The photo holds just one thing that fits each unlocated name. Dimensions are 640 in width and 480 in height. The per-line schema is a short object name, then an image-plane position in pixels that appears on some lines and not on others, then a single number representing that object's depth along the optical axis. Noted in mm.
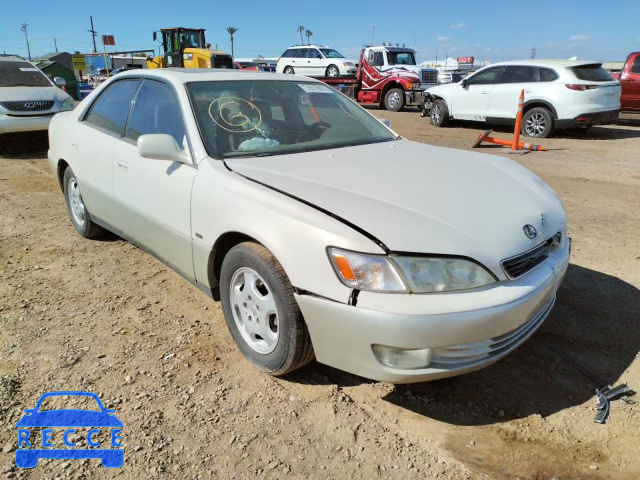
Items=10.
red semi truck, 17703
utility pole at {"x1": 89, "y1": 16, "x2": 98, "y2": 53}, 68812
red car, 13117
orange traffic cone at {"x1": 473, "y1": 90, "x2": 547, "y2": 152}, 9797
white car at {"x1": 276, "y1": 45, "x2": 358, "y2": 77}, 23203
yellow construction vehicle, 20938
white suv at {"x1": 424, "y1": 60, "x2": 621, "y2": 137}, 10773
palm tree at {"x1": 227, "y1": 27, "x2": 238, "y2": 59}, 79812
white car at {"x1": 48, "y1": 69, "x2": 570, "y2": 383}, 2164
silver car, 8641
